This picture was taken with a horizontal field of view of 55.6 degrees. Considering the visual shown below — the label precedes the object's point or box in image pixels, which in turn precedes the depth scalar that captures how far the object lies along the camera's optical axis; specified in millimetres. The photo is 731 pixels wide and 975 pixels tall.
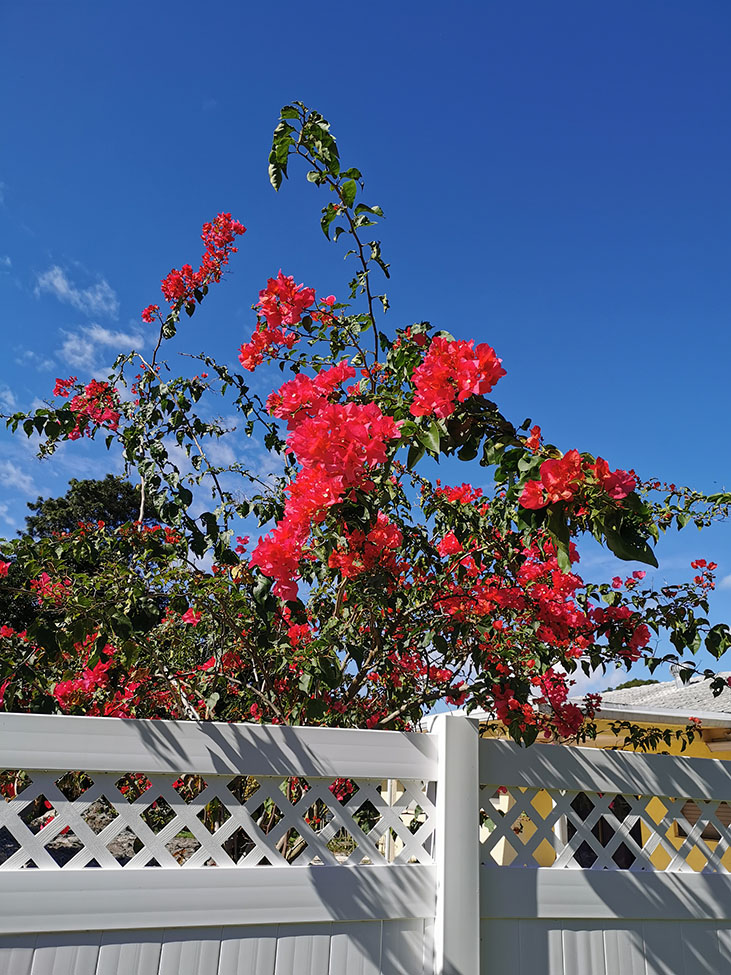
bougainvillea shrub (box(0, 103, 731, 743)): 1714
